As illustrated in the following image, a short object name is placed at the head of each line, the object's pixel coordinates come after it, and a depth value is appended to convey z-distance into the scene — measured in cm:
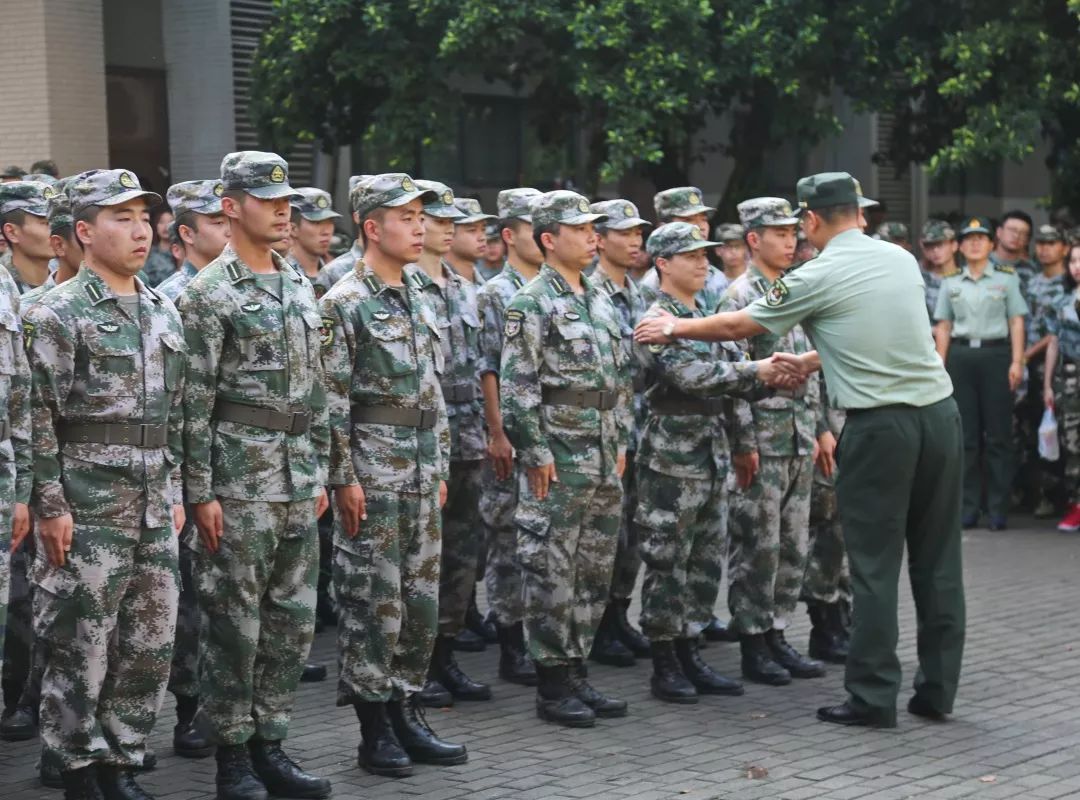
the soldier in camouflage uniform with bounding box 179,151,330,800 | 620
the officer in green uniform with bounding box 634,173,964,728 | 733
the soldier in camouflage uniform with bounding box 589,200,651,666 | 842
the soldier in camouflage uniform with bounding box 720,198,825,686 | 827
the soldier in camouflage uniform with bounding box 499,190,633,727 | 749
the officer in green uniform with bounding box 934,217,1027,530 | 1329
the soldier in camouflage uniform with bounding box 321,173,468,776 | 671
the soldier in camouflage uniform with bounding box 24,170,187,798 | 589
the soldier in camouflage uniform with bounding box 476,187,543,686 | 841
